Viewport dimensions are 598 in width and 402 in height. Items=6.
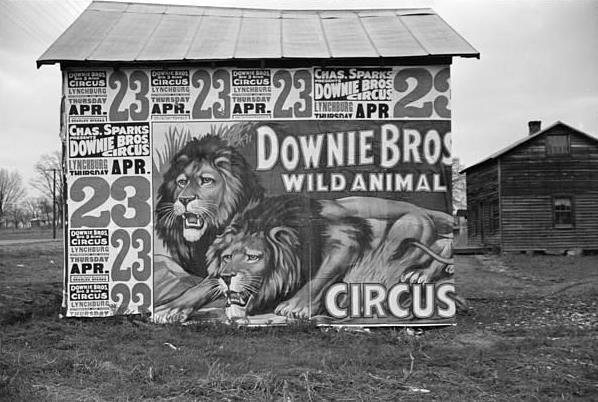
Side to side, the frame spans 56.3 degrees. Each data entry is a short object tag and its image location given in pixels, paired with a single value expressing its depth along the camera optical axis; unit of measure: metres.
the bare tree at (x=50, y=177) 56.14
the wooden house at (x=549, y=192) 27.70
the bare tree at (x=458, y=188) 67.06
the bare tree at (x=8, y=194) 62.12
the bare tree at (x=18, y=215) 68.04
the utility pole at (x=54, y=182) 52.27
